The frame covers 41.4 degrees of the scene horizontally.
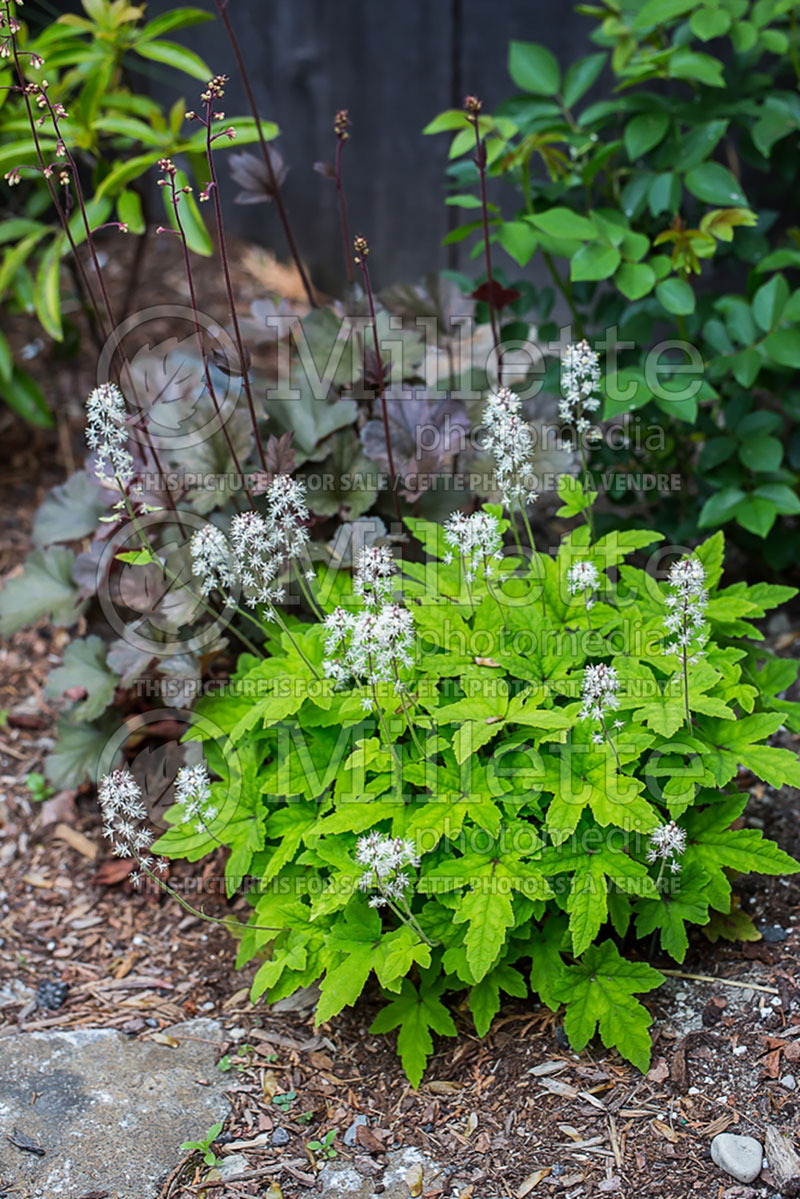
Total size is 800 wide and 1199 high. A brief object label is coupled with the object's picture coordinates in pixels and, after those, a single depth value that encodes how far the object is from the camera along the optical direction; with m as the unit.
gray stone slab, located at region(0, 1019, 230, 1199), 1.85
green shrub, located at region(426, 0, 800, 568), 2.57
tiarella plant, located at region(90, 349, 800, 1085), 1.89
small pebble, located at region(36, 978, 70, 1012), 2.33
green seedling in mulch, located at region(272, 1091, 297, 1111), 2.01
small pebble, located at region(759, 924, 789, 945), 2.14
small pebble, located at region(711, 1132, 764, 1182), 1.72
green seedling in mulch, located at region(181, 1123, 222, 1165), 1.89
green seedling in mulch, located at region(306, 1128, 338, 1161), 1.90
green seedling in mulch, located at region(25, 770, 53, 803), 2.95
